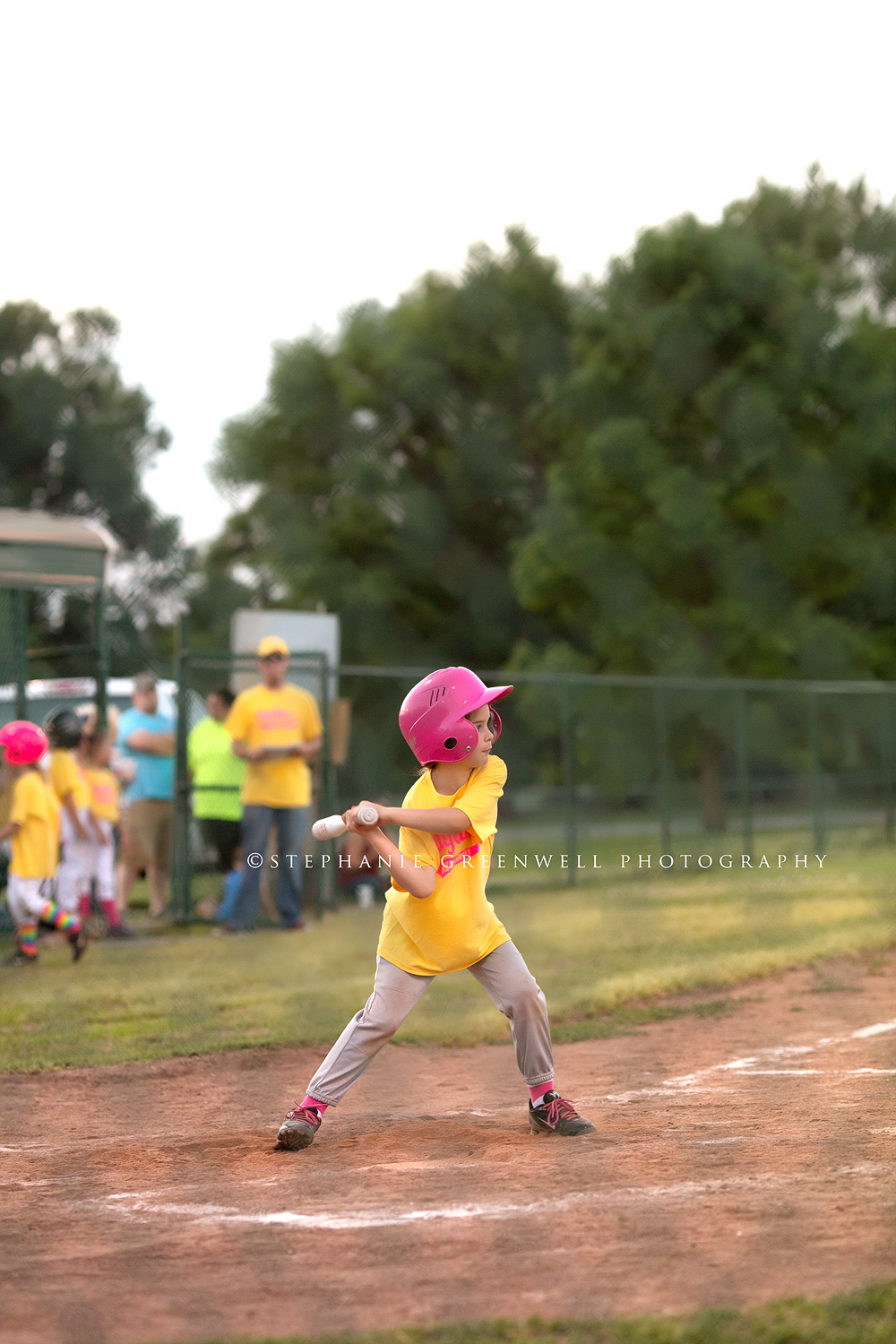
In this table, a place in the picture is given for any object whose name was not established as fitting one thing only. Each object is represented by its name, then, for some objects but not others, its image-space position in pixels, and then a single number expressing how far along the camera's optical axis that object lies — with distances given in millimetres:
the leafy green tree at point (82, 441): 69750
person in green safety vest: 21219
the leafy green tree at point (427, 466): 62250
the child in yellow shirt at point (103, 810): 19141
